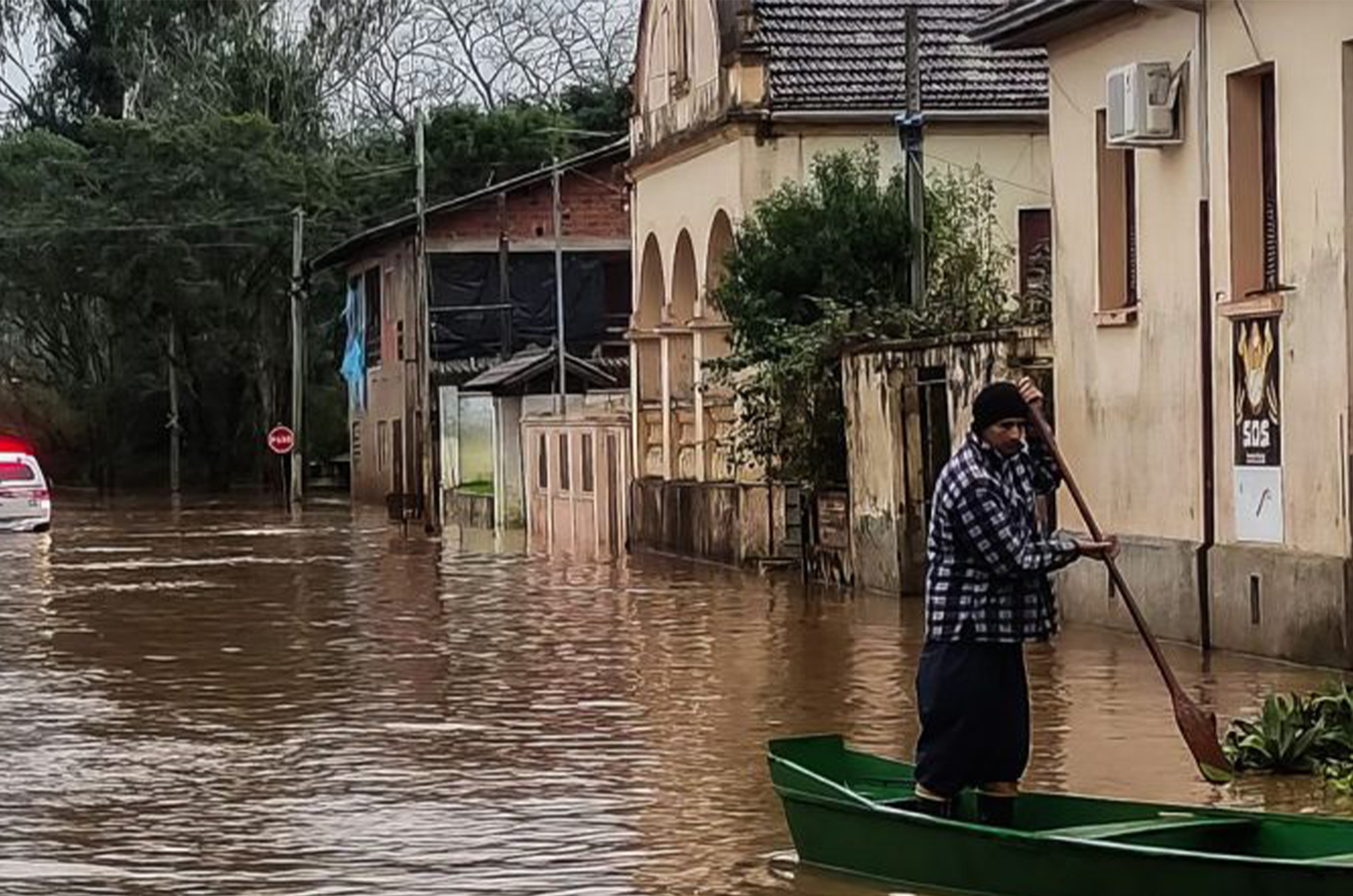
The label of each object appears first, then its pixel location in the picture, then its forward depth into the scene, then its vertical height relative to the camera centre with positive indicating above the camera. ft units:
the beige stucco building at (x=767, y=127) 110.11 +14.17
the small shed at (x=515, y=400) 159.02 +4.47
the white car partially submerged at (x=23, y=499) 160.45 -0.67
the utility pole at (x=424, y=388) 164.55 +6.04
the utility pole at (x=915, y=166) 95.14 +10.72
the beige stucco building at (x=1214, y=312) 59.52 +3.62
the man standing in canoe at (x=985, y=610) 32.22 -1.75
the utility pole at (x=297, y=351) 212.23 +10.65
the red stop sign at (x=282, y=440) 215.10 +3.34
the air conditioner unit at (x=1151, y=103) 66.80 +8.86
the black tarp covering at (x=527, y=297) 195.11 +13.05
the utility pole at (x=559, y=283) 152.87 +11.96
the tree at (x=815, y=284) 96.43 +6.79
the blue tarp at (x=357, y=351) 224.74 +10.87
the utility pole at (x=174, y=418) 239.30 +6.05
